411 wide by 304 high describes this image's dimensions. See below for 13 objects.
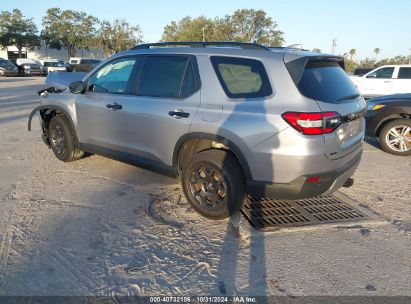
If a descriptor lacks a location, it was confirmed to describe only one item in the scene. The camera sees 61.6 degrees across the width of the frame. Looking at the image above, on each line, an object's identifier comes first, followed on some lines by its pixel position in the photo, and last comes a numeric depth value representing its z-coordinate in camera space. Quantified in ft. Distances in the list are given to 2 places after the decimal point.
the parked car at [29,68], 105.40
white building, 176.24
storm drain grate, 12.15
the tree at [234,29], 172.76
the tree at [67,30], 174.19
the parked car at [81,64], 87.66
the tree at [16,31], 157.89
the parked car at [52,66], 106.52
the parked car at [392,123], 20.56
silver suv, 10.12
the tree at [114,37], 180.45
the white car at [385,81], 44.98
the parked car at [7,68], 98.10
